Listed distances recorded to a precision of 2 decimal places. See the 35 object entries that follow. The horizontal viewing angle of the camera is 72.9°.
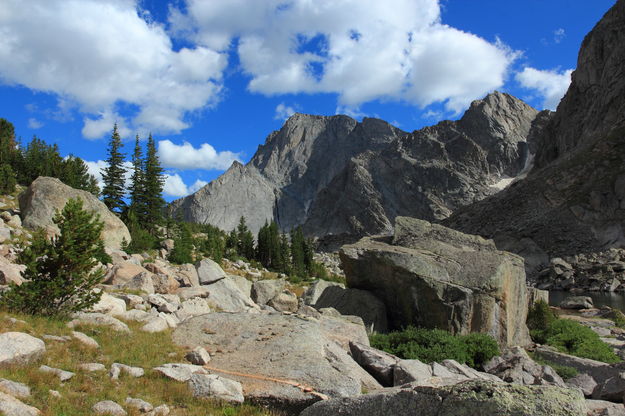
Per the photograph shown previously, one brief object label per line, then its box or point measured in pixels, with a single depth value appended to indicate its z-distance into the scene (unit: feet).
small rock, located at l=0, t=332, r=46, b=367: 26.58
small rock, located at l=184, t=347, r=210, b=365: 35.25
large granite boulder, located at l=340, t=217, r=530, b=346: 60.75
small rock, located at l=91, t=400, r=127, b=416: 23.82
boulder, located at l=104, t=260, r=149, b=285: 61.76
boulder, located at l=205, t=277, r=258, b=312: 63.05
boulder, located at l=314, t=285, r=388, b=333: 65.67
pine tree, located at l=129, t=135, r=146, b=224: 146.82
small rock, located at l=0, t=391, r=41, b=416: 20.67
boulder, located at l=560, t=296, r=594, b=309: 144.36
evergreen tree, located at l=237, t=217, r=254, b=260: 216.33
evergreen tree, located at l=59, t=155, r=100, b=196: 137.80
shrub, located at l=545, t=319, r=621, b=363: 63.16
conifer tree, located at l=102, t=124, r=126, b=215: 148.66
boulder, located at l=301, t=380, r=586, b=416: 15.64
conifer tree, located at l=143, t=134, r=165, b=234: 148.25
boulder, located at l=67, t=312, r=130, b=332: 38.65
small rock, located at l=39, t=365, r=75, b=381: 26.89
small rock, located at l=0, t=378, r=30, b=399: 23.09
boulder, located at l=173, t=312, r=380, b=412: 29.53
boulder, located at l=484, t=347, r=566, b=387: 42.86
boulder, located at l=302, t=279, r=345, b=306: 80.43
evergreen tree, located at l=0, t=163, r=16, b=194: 119.75
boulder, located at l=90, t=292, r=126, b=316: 43.21
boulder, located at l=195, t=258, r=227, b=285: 72.23
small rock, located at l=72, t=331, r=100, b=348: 33.42
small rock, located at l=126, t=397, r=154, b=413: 25.21
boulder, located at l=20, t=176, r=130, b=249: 94.39
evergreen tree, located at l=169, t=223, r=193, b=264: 113.39
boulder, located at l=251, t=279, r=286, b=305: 81.97
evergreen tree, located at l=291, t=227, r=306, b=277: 197.49
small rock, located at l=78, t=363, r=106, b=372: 29.17
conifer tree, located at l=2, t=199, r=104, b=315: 37.06
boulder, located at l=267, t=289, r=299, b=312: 77.20
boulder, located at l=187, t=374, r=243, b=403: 28.07
